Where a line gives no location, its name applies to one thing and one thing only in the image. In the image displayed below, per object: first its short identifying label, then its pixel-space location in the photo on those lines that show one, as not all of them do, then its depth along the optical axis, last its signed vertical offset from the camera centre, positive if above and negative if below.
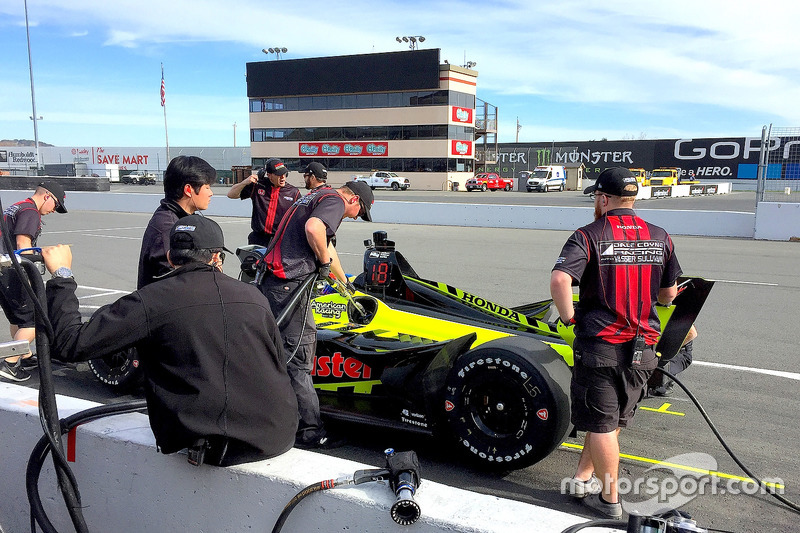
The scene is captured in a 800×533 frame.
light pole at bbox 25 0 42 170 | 35.44 +2.36
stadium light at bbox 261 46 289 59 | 62.83 +11.62
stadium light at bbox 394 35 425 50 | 59.00 +12.07
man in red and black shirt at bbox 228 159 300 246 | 7.06 -0.32
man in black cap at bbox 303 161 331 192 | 5.94 -0.05
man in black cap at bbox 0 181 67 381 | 5.27 -0.49
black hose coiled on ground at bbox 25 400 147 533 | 2.52 -1.15
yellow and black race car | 3.44 -1.16
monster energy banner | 56.53 +1.48
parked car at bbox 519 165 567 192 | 49.79 -0.57
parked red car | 51.38 -0.93
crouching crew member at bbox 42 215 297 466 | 2.20 -0.62
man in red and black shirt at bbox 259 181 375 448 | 3.85 -0.64
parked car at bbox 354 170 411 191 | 50.75 -0.88
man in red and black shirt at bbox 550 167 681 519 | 3.12 -0.69
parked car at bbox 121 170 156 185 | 58.53 -0.99
